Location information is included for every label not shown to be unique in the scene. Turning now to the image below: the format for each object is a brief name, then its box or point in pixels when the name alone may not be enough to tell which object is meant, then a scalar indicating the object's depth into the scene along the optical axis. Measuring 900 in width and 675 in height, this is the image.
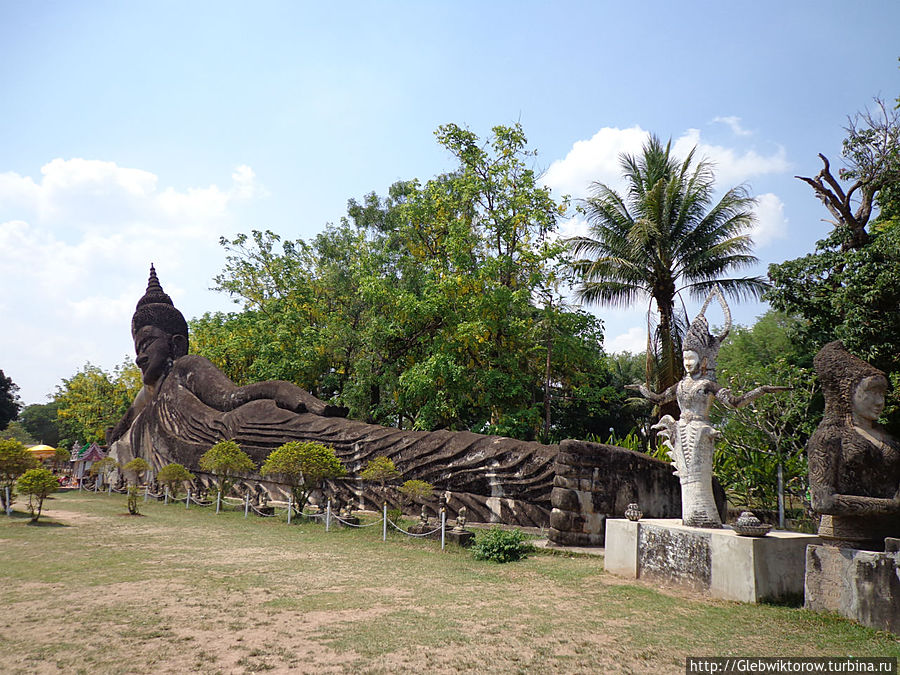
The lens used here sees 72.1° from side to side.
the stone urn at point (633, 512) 7.41
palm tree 16.00
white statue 6.89
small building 20.89
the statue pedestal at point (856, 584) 4.92
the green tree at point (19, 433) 43.04
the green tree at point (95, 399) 30.17
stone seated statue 5.38
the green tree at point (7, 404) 30.83
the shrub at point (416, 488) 10.51
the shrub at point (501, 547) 8.51
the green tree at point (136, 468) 16.38
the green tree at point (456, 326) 16.45
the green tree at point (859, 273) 8.38
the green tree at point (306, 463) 11.62
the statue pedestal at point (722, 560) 5.93
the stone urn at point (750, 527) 6.02
